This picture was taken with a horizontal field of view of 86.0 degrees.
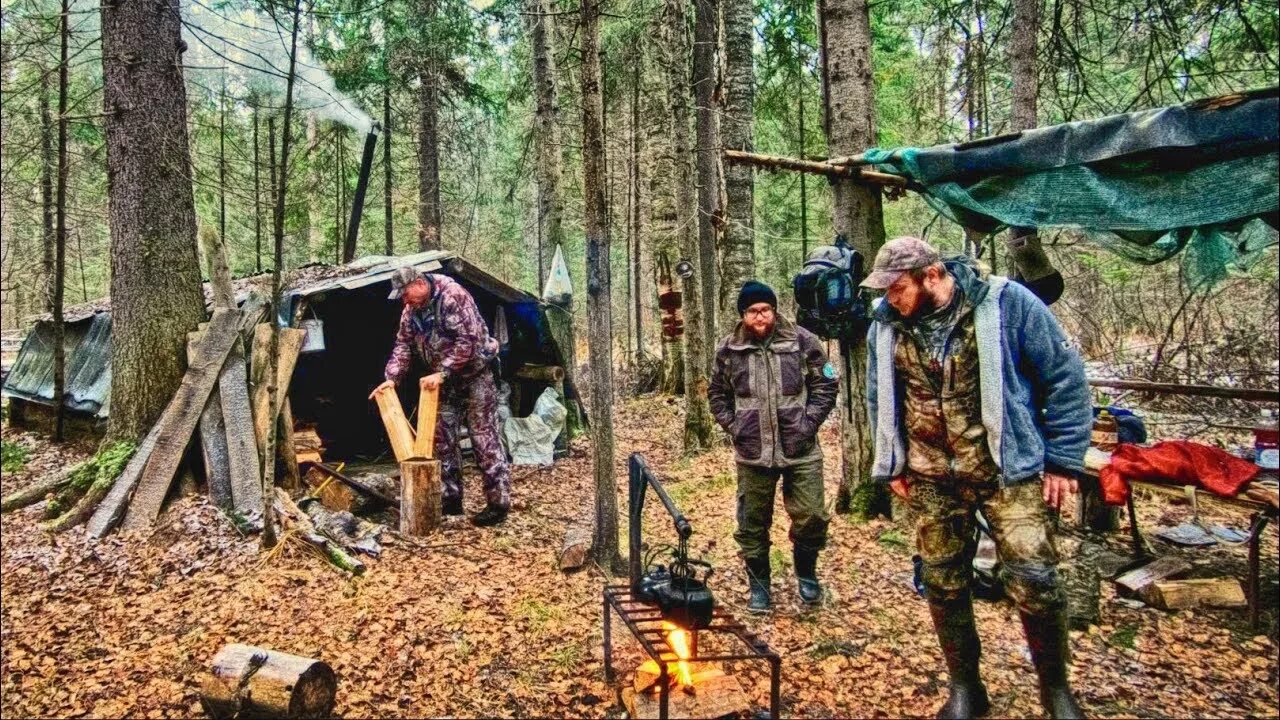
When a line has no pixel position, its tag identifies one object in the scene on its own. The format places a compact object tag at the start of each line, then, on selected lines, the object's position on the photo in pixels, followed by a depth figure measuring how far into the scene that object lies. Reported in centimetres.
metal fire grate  286
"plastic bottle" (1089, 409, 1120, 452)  602
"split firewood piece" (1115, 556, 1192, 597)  446
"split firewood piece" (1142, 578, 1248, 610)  429
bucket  757
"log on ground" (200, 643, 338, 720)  332
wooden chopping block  607
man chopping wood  630
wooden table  406
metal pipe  1081
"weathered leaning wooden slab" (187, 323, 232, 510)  596
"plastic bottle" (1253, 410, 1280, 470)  419
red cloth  435
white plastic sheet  905
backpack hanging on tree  497
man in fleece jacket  290
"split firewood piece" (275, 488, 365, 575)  523
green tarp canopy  352
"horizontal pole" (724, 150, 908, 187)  515
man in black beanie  434
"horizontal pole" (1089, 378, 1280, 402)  554
